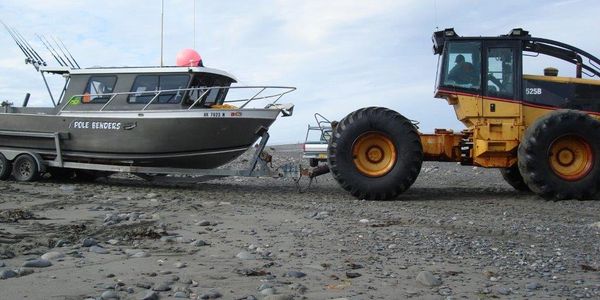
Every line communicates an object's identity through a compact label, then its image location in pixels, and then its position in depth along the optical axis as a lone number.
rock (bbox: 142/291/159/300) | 4.00
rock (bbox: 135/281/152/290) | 4.31
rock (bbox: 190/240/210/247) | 5.85
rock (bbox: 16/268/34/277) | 4.54
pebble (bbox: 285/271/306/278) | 4.69
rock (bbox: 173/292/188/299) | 4.08
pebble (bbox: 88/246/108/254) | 5.45
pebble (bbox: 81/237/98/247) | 5.68
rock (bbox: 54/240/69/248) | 5.67
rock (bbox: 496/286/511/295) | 4.26
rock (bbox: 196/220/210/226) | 7.11
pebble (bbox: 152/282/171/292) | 4.23
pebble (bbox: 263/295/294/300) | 4.03
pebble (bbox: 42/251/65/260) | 5.09
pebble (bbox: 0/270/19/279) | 4.43
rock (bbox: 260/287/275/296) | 4.18
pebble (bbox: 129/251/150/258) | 5.28
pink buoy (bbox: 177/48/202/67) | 11.62
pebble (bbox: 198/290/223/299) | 4.08
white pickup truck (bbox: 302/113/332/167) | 17.58
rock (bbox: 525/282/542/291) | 4.36
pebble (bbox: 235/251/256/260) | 5.30
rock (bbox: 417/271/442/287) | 4.50
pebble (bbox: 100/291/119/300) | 3.98
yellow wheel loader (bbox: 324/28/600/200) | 9.36
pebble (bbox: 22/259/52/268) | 4.78
